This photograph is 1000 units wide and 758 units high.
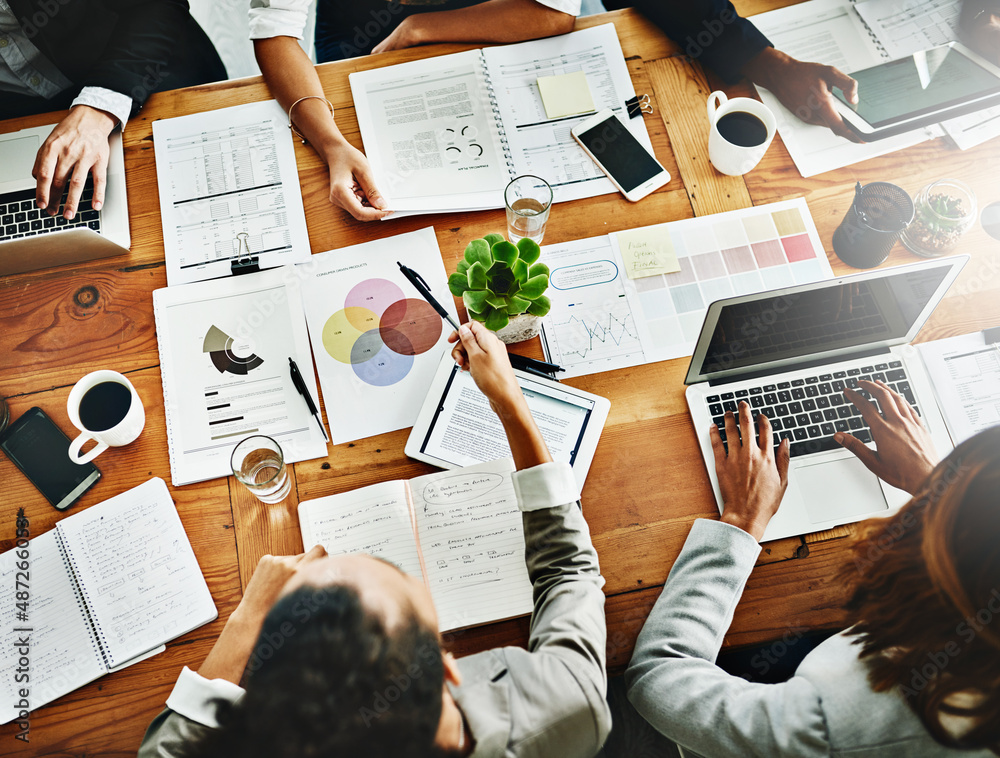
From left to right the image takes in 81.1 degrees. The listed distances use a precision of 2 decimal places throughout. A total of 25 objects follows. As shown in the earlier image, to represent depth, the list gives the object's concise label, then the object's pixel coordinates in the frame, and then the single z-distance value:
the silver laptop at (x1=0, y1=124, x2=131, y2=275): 1.06
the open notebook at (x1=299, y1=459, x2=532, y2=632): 0.91
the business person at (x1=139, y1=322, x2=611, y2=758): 0.66
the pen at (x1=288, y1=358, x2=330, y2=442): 1.02
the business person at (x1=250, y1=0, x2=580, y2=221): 1.15
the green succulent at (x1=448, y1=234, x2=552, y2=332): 0.89
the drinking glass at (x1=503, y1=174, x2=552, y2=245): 1.11
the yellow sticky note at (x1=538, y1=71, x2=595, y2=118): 1.23
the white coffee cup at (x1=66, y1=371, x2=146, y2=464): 0.95
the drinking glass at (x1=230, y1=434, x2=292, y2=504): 0.96
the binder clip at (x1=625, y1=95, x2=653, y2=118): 1.22
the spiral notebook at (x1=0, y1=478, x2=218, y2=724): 0.88
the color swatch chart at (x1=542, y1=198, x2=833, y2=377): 1.07
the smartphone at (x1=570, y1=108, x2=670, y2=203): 1.17
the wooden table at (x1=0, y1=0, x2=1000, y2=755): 0.92
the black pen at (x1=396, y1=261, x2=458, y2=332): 1.06
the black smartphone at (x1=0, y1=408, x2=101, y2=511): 0.98
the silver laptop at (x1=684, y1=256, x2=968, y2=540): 0.90
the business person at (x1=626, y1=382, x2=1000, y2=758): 0.75
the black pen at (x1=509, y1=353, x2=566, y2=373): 1.04
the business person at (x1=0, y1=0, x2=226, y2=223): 1.14
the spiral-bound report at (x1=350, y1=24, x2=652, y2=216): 1.18
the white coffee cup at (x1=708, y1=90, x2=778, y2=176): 1.11
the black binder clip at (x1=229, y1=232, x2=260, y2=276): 1.11
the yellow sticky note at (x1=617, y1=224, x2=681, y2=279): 1.12
